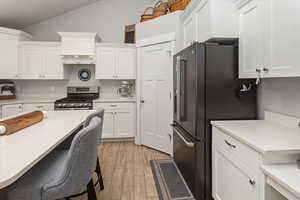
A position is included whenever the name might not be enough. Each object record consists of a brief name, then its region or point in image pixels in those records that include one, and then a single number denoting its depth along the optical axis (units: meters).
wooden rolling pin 1.56
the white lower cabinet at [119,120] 4.29
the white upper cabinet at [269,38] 1.40
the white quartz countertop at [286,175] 0.95
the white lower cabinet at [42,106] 4.10
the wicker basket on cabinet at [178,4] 3.31
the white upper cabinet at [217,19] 2.13
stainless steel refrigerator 2.04
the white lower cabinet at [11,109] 3.83
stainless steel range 4.01
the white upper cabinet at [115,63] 4.39
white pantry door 3.54
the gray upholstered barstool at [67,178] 1.22
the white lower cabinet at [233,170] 1.33
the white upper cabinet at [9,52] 4.02
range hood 4.20
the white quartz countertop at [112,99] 4.24
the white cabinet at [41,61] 4.25
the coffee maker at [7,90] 4.32
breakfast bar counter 0.96
